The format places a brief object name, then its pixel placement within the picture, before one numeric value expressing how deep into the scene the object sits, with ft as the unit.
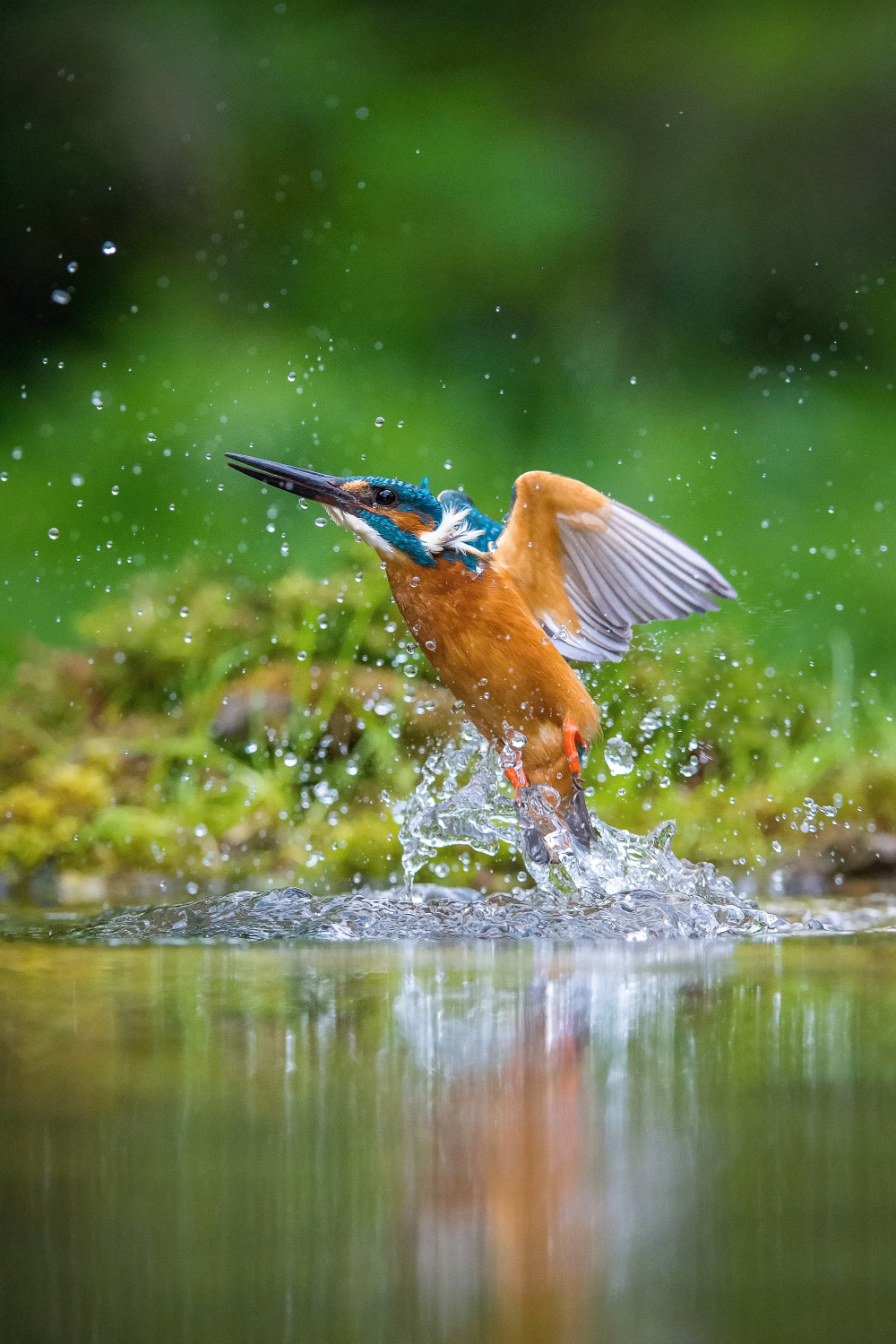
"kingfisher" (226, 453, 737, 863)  18.90
